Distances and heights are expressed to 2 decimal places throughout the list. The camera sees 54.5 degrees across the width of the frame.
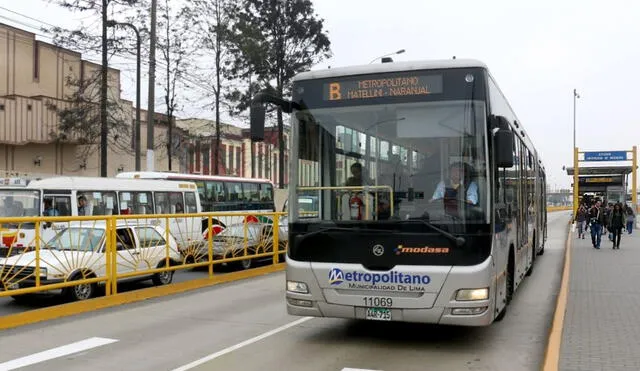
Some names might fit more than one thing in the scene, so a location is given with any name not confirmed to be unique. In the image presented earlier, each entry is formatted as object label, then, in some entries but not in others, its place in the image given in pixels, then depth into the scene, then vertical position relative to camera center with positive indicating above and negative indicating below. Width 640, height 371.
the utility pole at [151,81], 22.33 +4.12
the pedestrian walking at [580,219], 28.17 -1.17
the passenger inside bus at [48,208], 17.27 -0.37
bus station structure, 31.59 +0.95
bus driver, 6.70 +0.07
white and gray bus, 6.67 +0.03
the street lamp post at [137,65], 24.95 +5.31
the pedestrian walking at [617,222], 21.41 -0.99
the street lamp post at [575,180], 33.28 +0.73
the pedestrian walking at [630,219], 31.24 -1.31
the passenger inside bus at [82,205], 18.47 -0.32
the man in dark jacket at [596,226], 21.89 -1.15
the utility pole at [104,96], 25.66 +4.32
